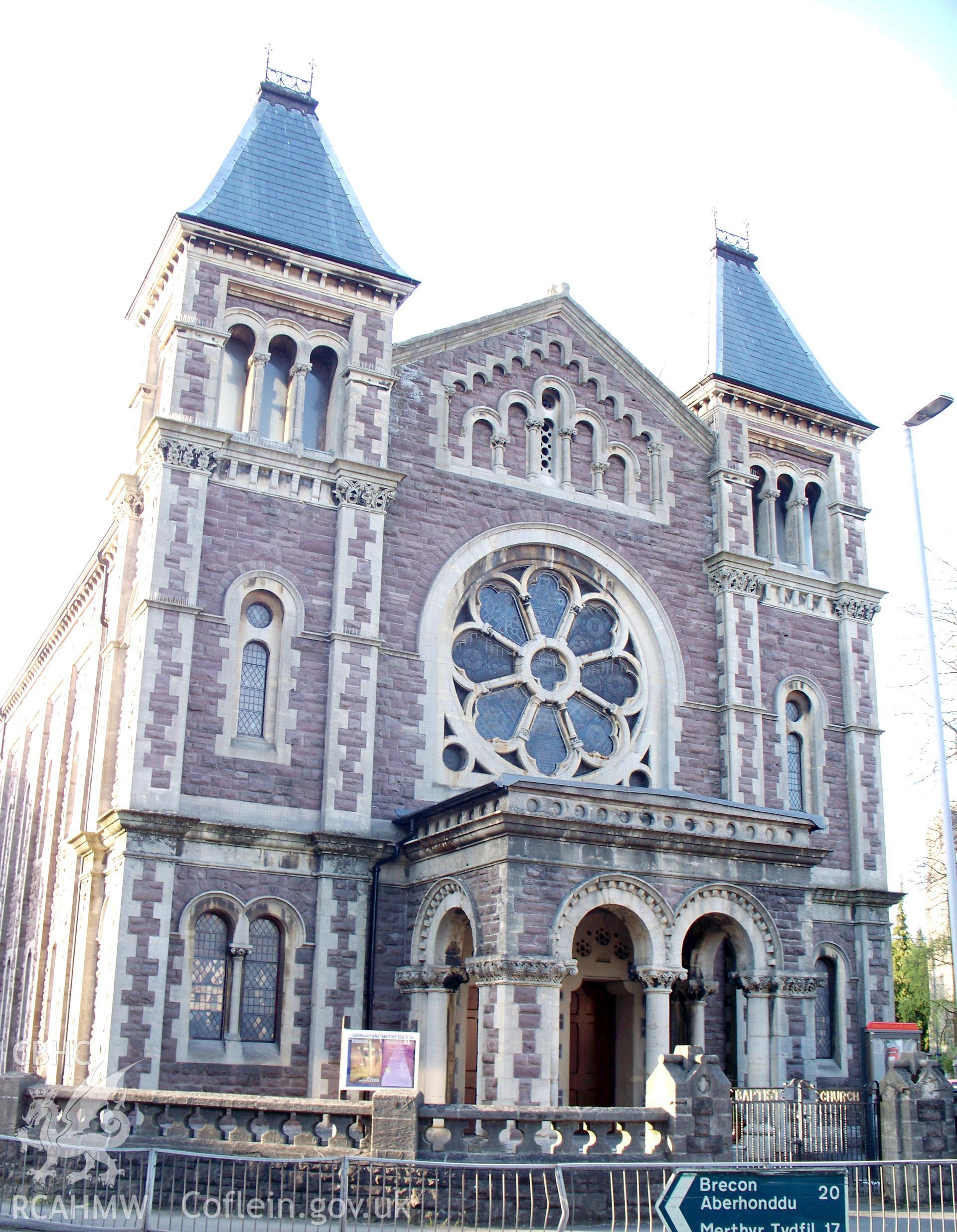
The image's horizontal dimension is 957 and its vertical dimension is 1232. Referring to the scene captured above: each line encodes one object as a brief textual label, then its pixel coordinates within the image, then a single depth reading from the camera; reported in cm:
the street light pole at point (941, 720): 2167
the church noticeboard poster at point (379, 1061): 1881
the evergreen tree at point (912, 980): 5566
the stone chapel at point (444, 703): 2158
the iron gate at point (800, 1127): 1933
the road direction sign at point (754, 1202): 1087
